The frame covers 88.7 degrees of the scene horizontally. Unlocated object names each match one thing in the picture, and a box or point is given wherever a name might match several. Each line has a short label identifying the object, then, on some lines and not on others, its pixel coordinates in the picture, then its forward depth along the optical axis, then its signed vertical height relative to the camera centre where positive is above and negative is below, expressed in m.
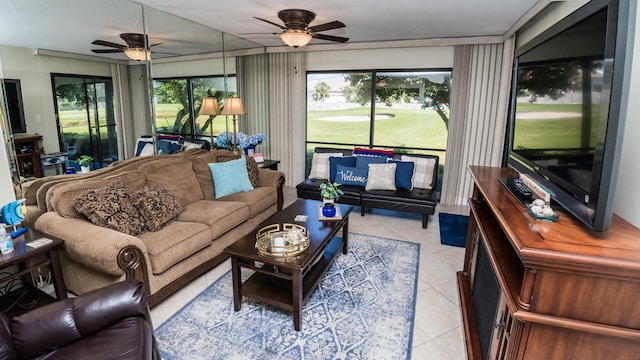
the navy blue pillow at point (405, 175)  4.58 -0.71
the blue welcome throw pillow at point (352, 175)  4.68 -0.73
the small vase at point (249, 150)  5.21 -0.42
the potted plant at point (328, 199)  3.16 -0.74
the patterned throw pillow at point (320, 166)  5.14 -0.66
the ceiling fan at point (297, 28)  3.49 +1.04
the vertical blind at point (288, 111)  5.87 +0.23
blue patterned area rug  2.13 -1.44
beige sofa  2.30 -0.89
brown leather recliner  1.50 -0.99
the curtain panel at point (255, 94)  5.99 +0.55
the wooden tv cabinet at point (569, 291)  1.11 -0.60
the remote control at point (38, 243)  2.18 -0.80
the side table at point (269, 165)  5.19 -0.65
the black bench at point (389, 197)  4.21 -0.97
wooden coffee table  2.29 -1.12
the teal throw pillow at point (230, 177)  3.89 -0.65
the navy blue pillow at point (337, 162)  4.89 -0.57
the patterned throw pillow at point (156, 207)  2.80 -0.74
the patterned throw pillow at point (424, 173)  4.68 -0.69
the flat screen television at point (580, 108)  1.12 +0.07
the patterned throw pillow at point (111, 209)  2.52 -0.67
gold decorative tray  2.38 -0.90
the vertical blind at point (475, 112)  4.74 +0.19
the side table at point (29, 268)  2.08 -0.98
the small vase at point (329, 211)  3.15 -0.83
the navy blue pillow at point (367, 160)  4.73 -0.52
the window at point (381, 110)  5.30 +0.25
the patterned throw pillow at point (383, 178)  4.52 -0.74
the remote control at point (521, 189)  1.77 -0.36
